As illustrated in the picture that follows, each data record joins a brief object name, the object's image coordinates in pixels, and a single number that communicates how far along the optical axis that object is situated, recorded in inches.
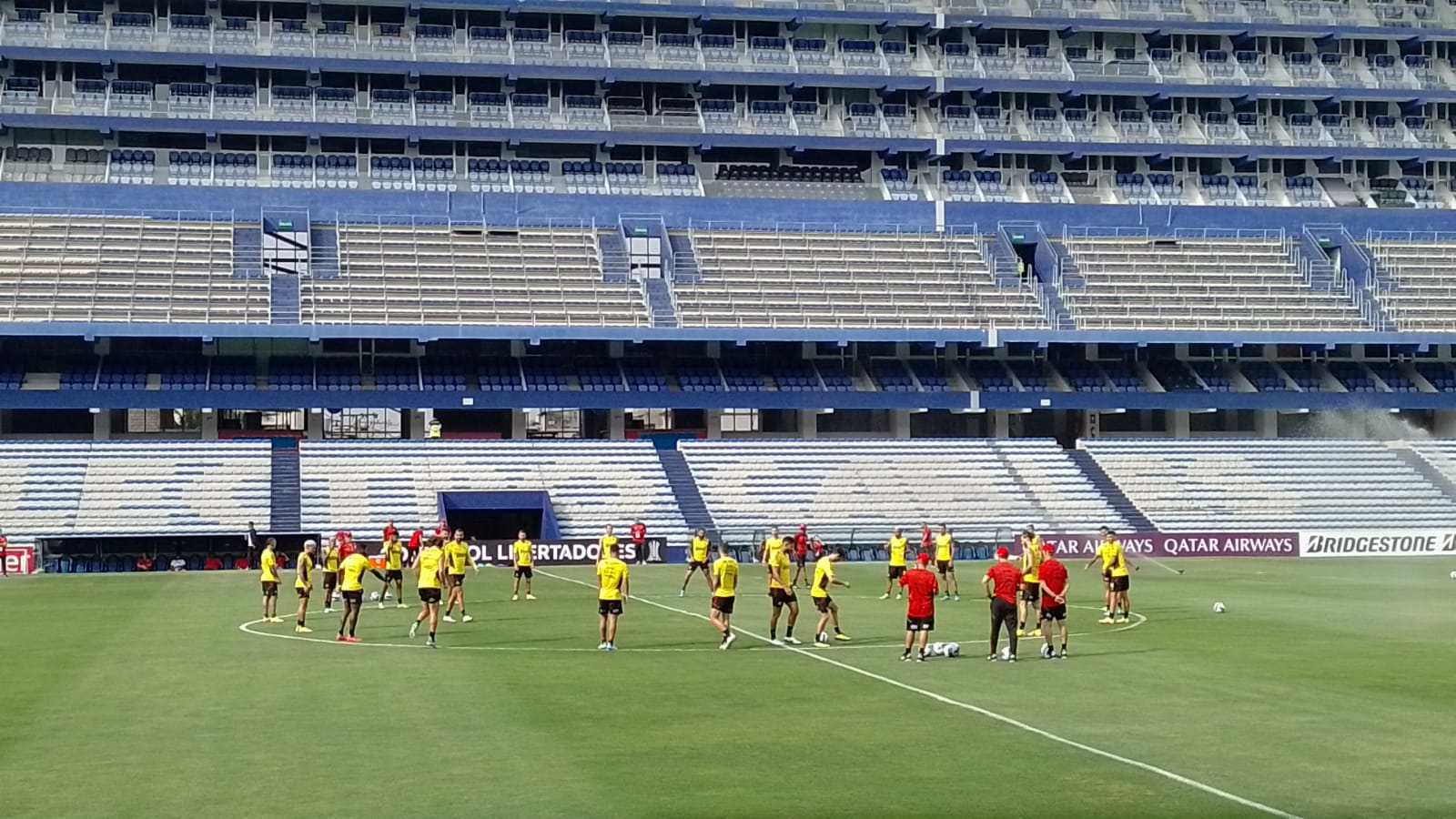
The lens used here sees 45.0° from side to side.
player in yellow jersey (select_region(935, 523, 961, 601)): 1798.7
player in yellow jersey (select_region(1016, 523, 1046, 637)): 1250.6
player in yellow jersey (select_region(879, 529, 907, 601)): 1797.5
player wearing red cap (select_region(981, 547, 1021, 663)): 1144.2
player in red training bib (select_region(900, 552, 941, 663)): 1130.7
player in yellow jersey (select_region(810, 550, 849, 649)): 1242.0
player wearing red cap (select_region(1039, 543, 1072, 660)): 1179.3
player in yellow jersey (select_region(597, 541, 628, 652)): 1240.8
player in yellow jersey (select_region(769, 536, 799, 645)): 1309.1
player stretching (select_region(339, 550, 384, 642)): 1322.6
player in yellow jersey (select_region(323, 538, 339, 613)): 1598.2
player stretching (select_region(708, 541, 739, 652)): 1258.6
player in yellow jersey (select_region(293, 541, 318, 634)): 1435.0
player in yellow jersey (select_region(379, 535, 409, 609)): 1681.8
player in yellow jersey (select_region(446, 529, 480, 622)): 1533.0
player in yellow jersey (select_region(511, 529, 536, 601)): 1756.9
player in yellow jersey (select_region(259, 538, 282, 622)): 1485.0
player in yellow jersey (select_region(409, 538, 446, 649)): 1321.4
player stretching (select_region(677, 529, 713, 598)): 1866.4
